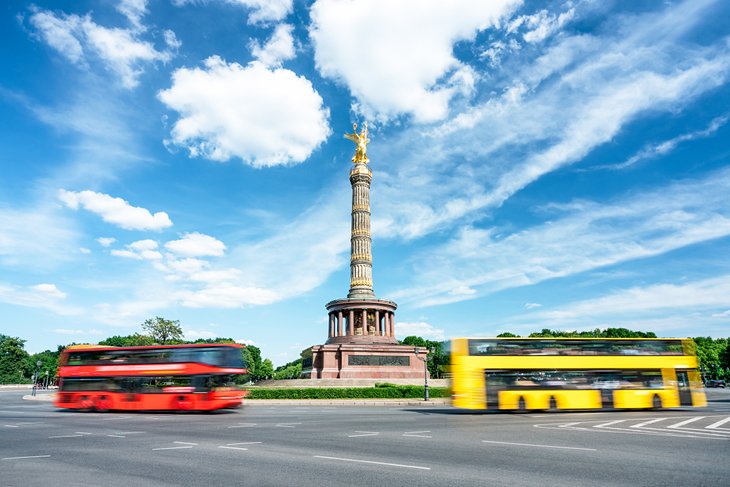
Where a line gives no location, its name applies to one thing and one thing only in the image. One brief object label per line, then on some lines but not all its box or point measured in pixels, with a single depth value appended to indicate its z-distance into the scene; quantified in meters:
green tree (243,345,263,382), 97.26
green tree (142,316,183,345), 62.75
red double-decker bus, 23.23
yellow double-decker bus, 21.62
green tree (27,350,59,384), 98.69
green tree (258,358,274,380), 106.38
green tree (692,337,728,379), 88.38
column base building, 50.03
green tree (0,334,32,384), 85.38
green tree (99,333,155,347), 62.16
